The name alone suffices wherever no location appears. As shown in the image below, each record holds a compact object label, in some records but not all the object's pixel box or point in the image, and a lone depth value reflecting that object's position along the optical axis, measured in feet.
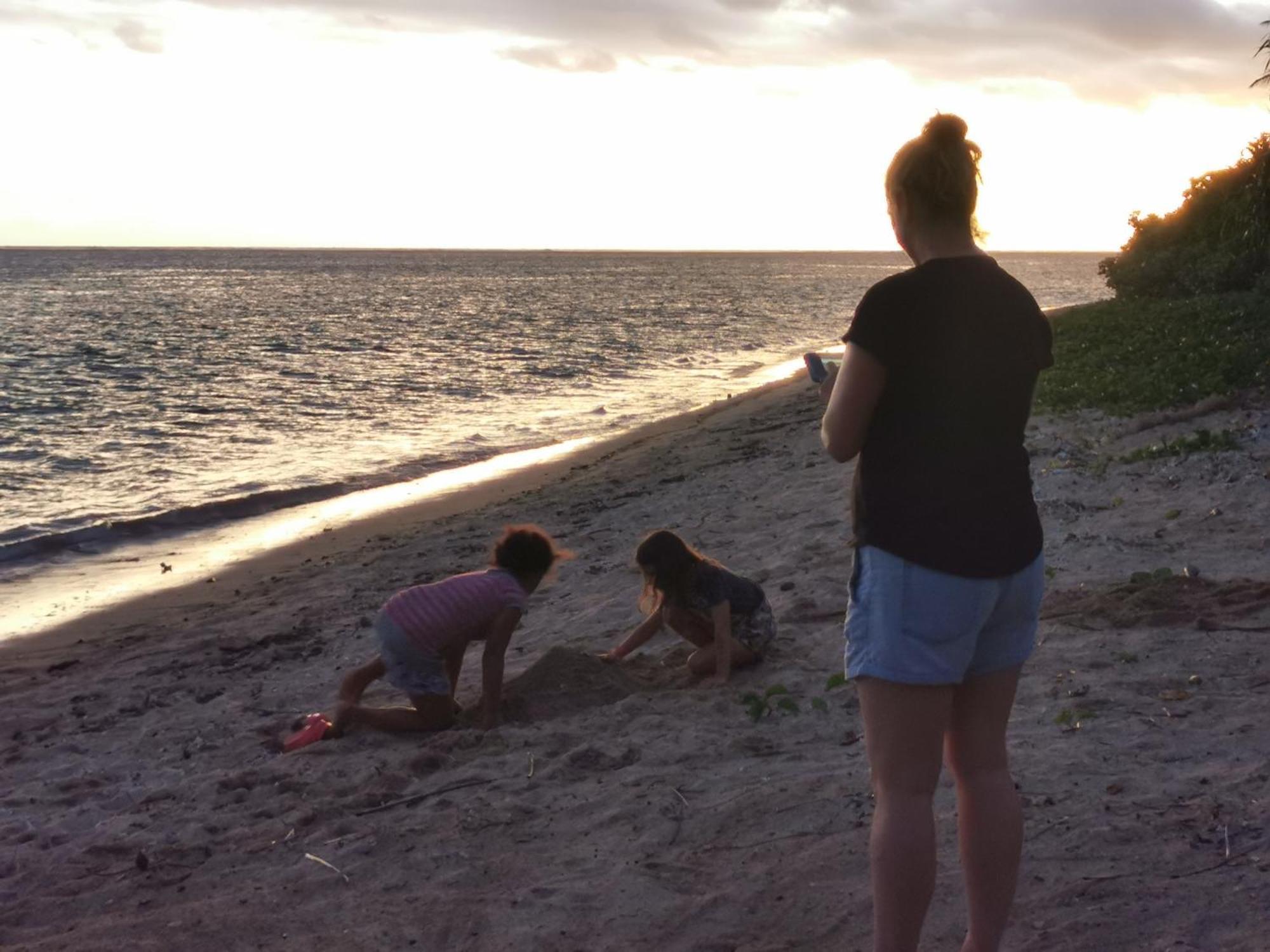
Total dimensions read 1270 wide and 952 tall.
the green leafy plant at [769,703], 17.46
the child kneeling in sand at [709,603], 19.26
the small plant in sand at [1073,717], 15.17
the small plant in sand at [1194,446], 27.84
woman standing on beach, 8.29
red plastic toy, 18.71
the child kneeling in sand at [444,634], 19.07
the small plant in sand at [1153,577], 20.01
